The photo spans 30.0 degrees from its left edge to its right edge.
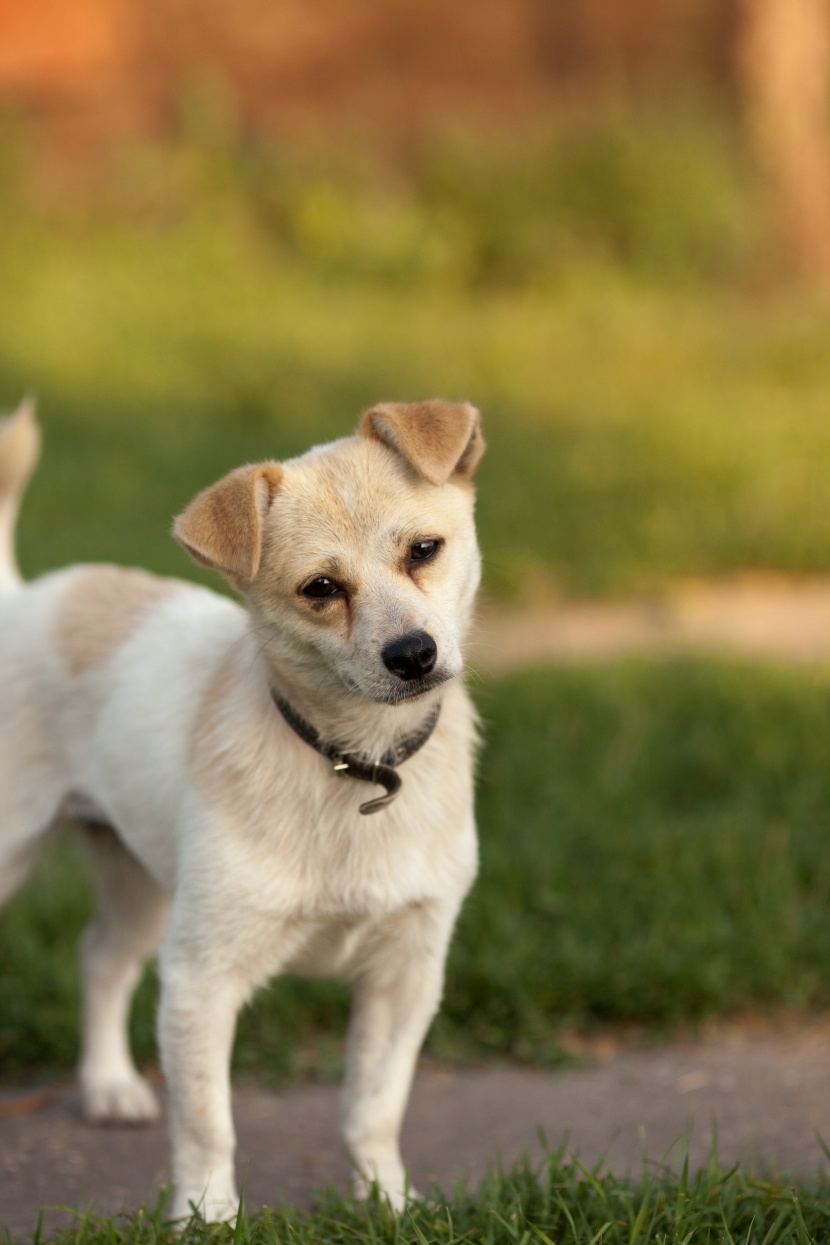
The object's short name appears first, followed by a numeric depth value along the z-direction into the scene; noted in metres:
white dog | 2.93
